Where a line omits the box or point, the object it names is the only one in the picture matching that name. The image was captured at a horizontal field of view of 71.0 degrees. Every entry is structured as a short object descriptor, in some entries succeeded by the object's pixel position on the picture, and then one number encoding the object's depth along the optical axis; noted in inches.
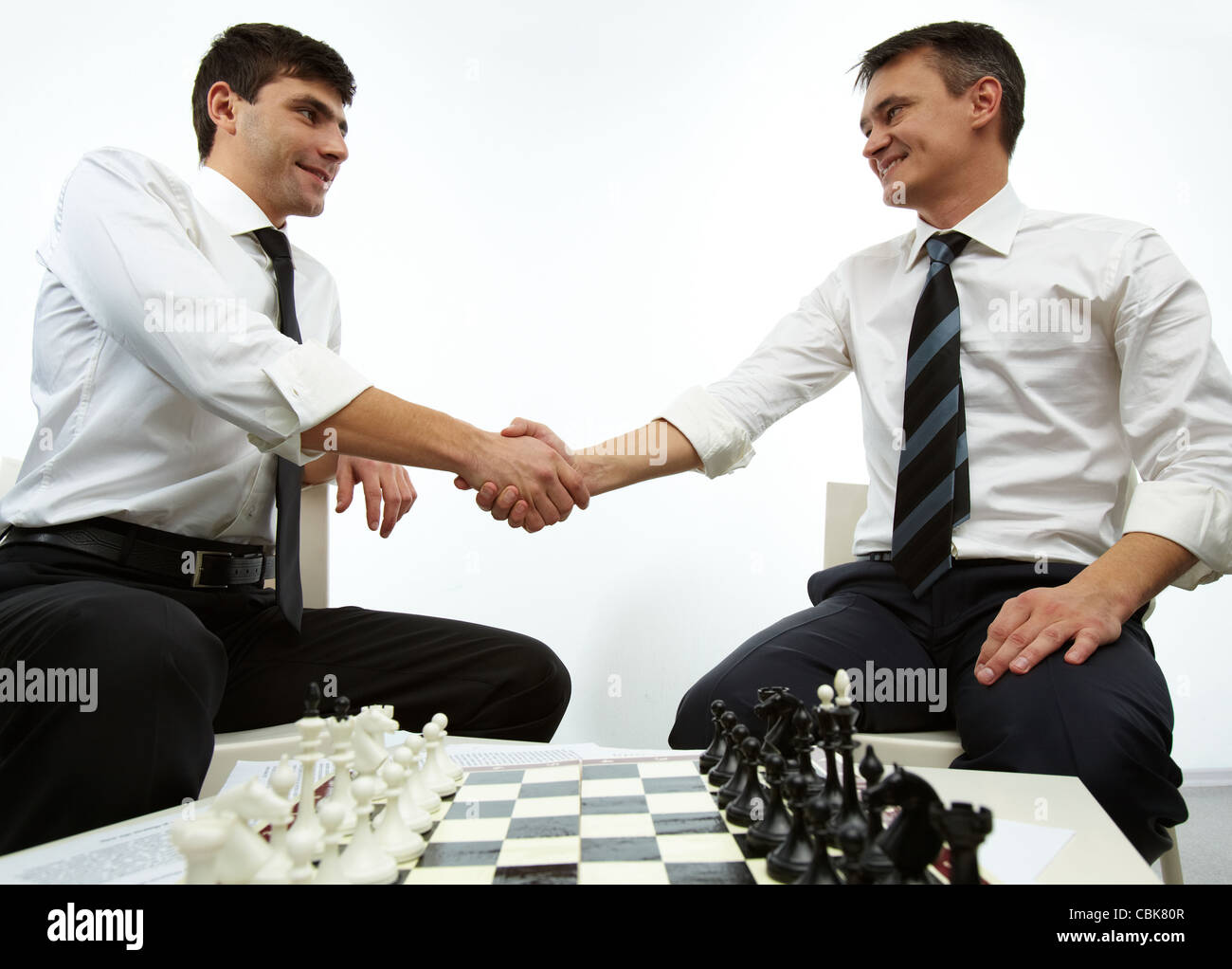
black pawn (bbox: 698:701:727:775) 46.6
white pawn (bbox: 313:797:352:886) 30.5
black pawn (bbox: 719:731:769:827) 36.8
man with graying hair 53.2
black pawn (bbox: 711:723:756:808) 39.4
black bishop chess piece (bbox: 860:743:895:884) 29.2
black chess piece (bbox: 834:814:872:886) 28.2
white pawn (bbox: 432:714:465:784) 45.8
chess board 31.9
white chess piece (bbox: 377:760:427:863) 34.4
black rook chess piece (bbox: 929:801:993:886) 26.3
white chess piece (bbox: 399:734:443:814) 40.6
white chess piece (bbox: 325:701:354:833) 38.2
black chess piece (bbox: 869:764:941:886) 27.7
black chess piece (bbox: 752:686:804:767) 42.7
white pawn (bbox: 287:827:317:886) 30.0
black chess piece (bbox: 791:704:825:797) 38.7
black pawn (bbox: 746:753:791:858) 32.9
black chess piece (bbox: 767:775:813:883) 30.5
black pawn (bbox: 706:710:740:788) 43.6
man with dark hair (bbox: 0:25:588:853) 49.3
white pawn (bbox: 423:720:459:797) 43.9
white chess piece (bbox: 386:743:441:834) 38.0
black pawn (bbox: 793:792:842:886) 29.2
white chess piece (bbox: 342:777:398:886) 31.0
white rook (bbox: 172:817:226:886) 27.1
